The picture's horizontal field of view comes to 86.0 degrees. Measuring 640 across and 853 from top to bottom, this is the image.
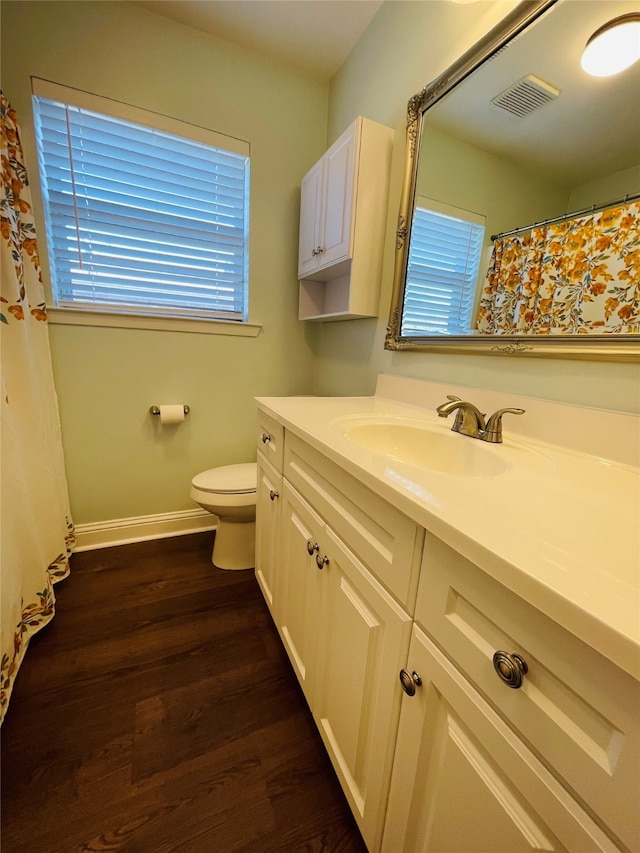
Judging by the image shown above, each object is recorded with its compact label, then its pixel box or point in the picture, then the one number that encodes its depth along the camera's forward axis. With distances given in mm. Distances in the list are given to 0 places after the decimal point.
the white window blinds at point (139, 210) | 1479
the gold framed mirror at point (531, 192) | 735
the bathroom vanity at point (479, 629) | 325
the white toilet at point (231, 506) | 1552
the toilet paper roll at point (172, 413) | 1768
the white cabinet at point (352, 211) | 1330
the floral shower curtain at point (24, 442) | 1073
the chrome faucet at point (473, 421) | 873
